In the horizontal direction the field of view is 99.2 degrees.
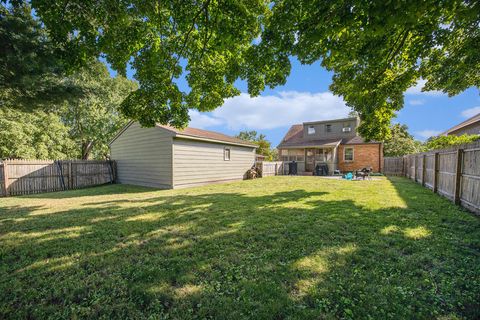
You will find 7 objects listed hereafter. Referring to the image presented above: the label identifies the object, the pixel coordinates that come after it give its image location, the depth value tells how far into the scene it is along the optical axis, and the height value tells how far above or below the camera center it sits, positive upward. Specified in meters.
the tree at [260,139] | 36.22 +3.30
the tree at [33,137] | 15.59 +1.63
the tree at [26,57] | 5.12 +2.56
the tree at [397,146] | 23.84 +0.97
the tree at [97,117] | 20.58 +3.97
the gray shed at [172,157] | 10.55 -0.10
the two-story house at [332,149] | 18.91 +0.59
